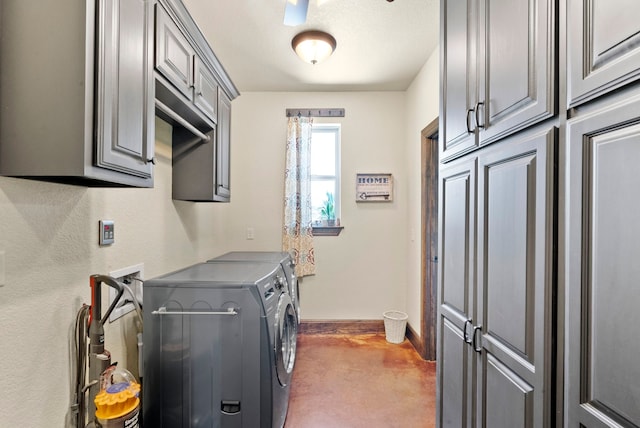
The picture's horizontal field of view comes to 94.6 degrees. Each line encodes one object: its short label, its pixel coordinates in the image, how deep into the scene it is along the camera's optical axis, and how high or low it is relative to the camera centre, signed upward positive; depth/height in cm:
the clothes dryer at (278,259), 248 -39
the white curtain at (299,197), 328 +21
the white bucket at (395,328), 310 -118
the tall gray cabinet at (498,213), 80 +2
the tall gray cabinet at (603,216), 58 +1
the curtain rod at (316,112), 335 +119
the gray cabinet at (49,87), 93 +40
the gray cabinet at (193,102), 146 +68
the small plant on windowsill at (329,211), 340 +6
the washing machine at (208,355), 150 -72
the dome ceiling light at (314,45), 226 +134
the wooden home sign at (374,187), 336 +34
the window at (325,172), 343 +52
